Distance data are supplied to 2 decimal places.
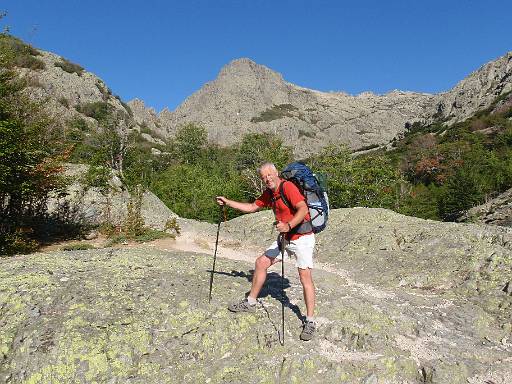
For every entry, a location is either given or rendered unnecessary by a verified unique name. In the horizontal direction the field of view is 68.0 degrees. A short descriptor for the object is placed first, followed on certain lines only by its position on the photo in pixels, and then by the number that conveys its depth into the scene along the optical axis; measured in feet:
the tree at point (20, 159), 43.06
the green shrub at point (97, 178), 71.31
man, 20.95
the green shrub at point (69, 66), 277.03
